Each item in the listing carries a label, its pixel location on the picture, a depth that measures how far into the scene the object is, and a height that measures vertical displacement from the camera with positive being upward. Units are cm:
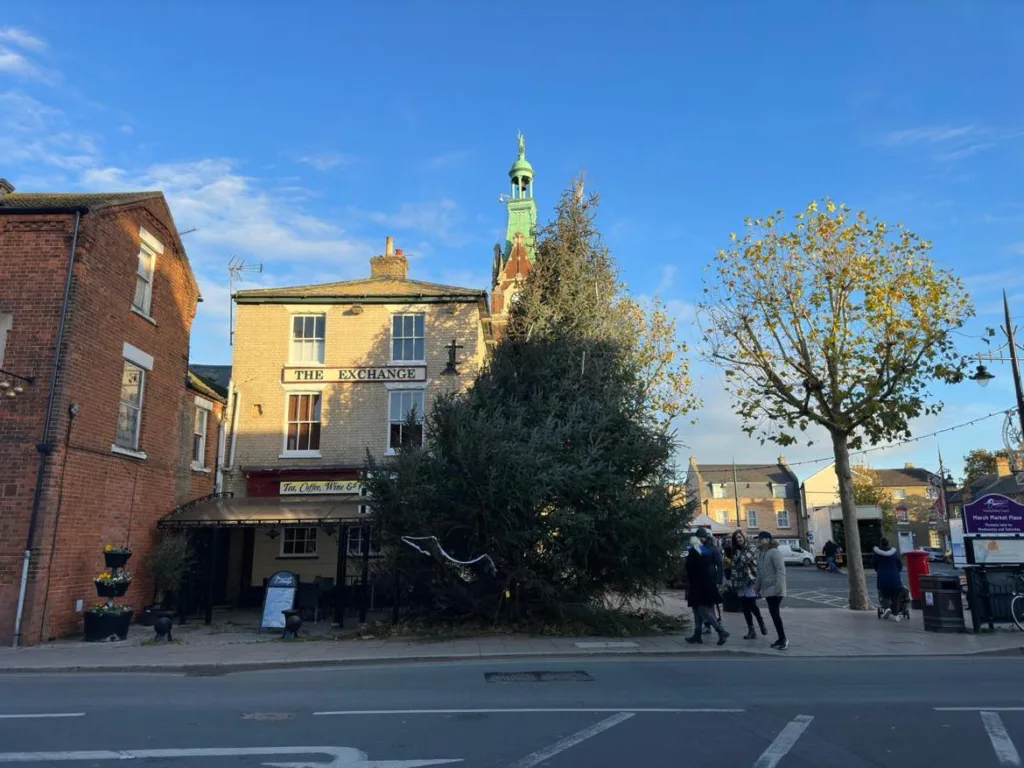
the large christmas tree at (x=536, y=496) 1310 +95
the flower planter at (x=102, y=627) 1326 -136
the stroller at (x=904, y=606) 1526 -118
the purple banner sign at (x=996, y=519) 1408 +54
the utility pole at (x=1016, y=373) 1833 +426
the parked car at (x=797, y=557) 4962 -56
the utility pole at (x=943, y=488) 3659 +300
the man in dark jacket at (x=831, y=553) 3747 -26
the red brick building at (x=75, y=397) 1325 +303
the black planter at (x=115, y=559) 1379 -15
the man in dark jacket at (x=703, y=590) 1198 -66
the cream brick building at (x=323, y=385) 2098 +489
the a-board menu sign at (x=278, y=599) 1454 -96
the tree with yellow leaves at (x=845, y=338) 1694 +486
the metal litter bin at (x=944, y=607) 1354 -107
